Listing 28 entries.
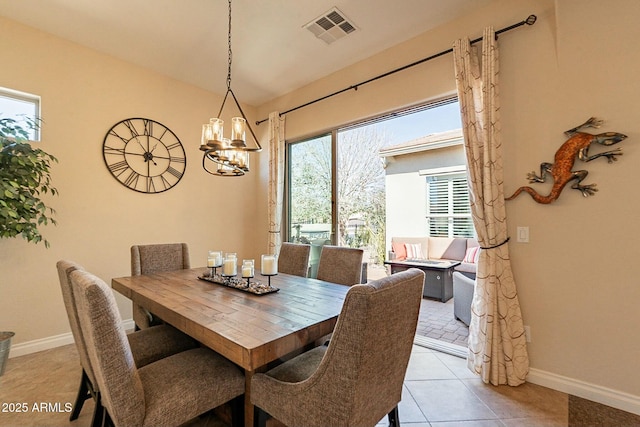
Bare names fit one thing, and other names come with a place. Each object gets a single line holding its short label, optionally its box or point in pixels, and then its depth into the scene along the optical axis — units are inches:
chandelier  76.4
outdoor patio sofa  199.3
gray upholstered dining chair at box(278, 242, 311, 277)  106.5
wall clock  125.8
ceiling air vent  100.4
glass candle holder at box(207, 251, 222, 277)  89.7
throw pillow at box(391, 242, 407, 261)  222.4
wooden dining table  47.1
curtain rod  85.4
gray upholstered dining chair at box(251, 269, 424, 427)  38.5
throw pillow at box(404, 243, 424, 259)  222.5
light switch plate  87.0
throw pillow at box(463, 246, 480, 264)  199.9
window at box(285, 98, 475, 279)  149.3
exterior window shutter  227.1
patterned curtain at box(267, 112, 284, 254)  159.8
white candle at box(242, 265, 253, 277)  78.5
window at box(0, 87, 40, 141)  102.8
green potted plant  85.3
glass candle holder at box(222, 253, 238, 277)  83.8
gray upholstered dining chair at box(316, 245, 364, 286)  93.4
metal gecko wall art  74.5
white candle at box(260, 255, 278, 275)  79.6
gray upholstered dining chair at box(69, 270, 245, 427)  41.4
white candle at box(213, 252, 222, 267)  90.1
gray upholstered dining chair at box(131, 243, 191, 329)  89.2
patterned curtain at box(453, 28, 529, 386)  84.2
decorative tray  74.9
